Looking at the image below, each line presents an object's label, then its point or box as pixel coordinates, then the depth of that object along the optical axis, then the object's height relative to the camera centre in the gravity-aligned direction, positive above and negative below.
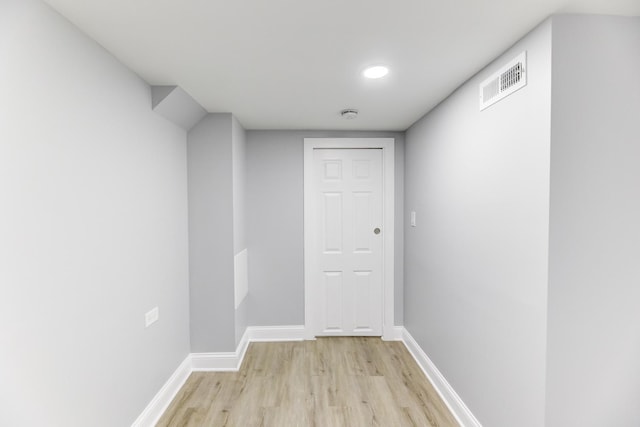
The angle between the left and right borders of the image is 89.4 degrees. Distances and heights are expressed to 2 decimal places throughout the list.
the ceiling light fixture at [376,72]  1.87 +0.79
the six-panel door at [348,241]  3.48 -0.39
